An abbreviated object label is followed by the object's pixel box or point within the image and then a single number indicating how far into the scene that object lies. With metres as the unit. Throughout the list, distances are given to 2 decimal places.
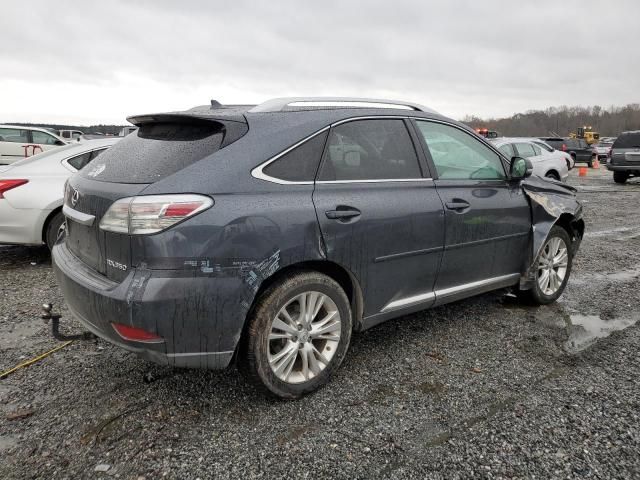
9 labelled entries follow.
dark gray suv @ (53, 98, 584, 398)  2.44
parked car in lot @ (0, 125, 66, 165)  15.89
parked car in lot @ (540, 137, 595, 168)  29.12
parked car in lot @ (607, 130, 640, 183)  17.05
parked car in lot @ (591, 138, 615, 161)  35.06
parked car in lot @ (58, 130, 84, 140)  27.18
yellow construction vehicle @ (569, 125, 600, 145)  52.89
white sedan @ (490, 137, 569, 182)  12.76
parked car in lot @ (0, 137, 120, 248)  5.43
